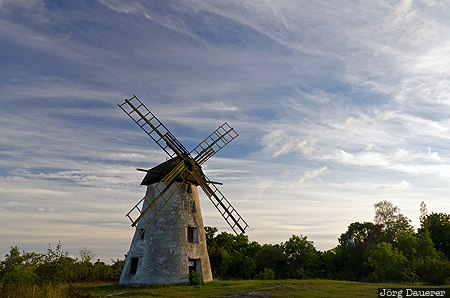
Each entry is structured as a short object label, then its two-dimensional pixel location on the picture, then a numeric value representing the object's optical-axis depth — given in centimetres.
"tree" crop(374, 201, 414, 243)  4557
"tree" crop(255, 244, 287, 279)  4603
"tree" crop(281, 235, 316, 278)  4522
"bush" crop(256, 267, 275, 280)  4185
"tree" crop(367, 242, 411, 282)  3428
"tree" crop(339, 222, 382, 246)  5439
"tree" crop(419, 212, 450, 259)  4838
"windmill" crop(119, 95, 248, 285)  2867
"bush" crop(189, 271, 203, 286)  2855
